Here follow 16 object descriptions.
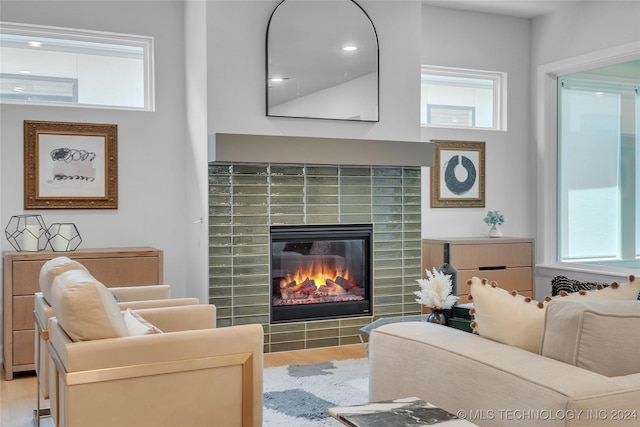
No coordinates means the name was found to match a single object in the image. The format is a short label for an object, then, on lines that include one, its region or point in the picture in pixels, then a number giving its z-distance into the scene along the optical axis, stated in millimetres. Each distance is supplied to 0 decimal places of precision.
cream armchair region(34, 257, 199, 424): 2973
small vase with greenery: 6156
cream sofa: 1866
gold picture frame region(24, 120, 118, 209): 4918
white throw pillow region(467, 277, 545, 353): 2273
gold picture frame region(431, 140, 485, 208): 6164
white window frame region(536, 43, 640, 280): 6438
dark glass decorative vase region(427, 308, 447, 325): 3430
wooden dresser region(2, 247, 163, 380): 4395
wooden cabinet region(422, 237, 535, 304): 5742
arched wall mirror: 4984
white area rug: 3400
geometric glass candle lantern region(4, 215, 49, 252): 4816
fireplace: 5047
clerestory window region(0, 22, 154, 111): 4984
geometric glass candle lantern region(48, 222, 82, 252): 4688
